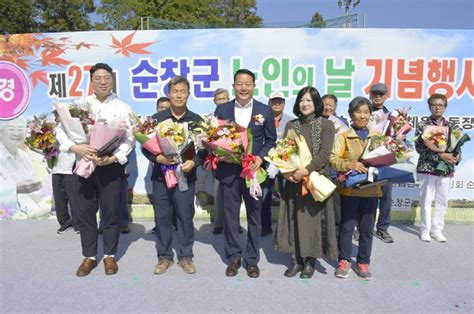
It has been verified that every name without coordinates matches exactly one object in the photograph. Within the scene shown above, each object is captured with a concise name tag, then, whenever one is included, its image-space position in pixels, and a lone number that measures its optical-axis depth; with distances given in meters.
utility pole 26.99
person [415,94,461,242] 3.60
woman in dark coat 2.73
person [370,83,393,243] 3.73
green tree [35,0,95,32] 19.73
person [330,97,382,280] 2.76
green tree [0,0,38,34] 17.03
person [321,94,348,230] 3.83
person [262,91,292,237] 3.95
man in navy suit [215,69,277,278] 2.92
